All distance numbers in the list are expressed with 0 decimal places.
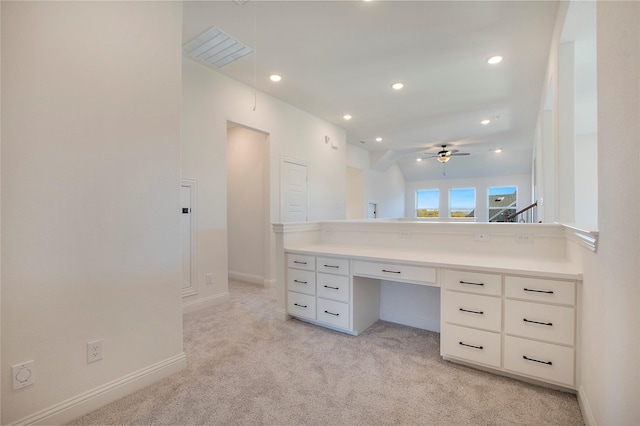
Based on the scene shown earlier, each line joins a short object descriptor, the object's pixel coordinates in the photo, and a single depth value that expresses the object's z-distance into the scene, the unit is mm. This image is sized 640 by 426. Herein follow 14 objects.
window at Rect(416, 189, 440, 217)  11938
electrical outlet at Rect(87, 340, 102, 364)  1674
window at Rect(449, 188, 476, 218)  11289
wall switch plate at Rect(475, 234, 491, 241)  2514
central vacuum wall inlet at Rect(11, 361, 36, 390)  1431
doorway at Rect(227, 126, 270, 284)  4723
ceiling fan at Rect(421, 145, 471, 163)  7576
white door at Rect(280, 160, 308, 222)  4855
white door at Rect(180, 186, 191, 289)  3414
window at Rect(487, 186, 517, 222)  10625
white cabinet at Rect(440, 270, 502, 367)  1966
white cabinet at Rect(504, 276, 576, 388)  1750
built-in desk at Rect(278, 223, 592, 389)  1785
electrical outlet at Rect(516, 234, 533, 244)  2334
